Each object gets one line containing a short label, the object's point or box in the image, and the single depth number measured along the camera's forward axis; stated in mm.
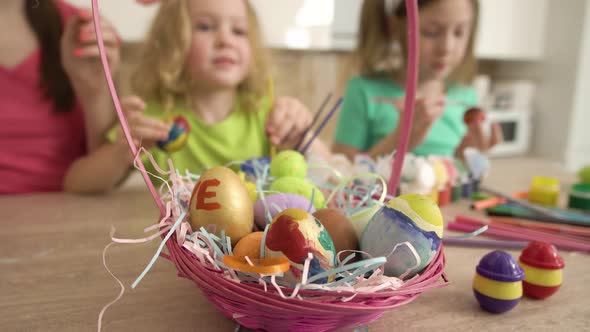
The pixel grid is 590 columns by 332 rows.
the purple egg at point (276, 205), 444
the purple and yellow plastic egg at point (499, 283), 422
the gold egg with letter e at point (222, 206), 387
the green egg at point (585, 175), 945
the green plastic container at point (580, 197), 812
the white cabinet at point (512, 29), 2023
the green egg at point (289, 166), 557
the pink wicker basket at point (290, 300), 301
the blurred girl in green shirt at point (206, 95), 900
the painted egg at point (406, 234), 356
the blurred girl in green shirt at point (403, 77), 1099
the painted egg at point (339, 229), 393
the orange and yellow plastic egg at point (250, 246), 362
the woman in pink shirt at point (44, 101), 964
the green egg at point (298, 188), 499
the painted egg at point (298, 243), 330
